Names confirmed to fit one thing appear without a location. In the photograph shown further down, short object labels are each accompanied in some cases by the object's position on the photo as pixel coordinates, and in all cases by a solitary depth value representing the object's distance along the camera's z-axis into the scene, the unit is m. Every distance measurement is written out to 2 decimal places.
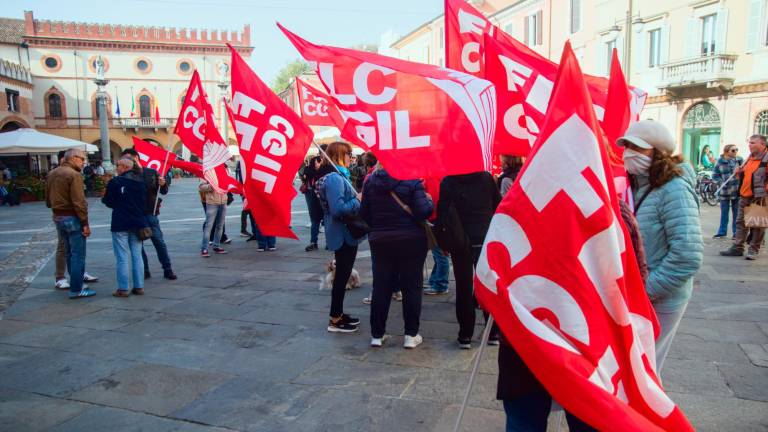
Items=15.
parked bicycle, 16.41
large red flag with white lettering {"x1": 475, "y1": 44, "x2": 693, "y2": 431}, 1.89
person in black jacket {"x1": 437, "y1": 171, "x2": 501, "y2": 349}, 4.30
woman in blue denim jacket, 4.71
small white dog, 6.29
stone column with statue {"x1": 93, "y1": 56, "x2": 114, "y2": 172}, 24.92
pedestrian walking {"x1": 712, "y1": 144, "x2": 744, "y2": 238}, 8.95
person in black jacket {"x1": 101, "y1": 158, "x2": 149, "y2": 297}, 6.34
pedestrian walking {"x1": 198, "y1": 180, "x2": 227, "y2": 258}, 8.90
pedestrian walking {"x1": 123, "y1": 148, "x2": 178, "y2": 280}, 6.98
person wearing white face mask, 2.43
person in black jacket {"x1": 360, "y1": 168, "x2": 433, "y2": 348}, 4.28
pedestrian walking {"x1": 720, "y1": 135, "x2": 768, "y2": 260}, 7.66
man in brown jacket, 6.31
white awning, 17.74
